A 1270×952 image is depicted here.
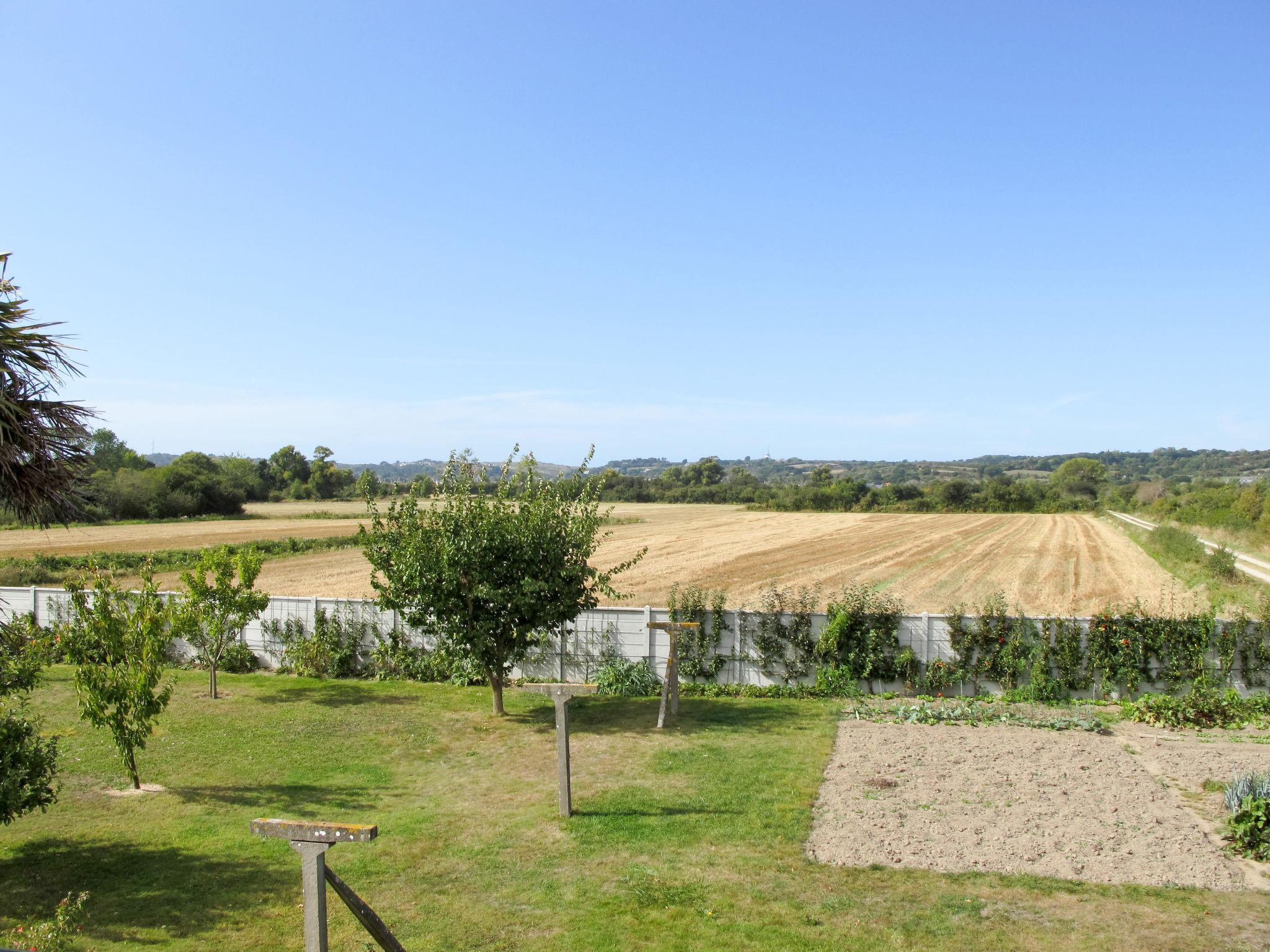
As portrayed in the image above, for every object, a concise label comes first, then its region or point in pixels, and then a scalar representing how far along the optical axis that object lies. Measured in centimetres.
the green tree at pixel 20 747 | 736
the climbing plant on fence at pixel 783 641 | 1578
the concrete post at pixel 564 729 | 941
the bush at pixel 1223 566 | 3528
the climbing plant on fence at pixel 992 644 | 1525
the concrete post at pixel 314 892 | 481
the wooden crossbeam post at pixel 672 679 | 1337
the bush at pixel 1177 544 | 4259
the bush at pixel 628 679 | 1580
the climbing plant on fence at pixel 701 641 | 1602
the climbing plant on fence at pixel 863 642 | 1551
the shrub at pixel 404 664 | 1666
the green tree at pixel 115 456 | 7931
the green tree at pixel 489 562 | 1338
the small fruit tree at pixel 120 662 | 961
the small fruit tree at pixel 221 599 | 1565
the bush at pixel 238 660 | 1791
